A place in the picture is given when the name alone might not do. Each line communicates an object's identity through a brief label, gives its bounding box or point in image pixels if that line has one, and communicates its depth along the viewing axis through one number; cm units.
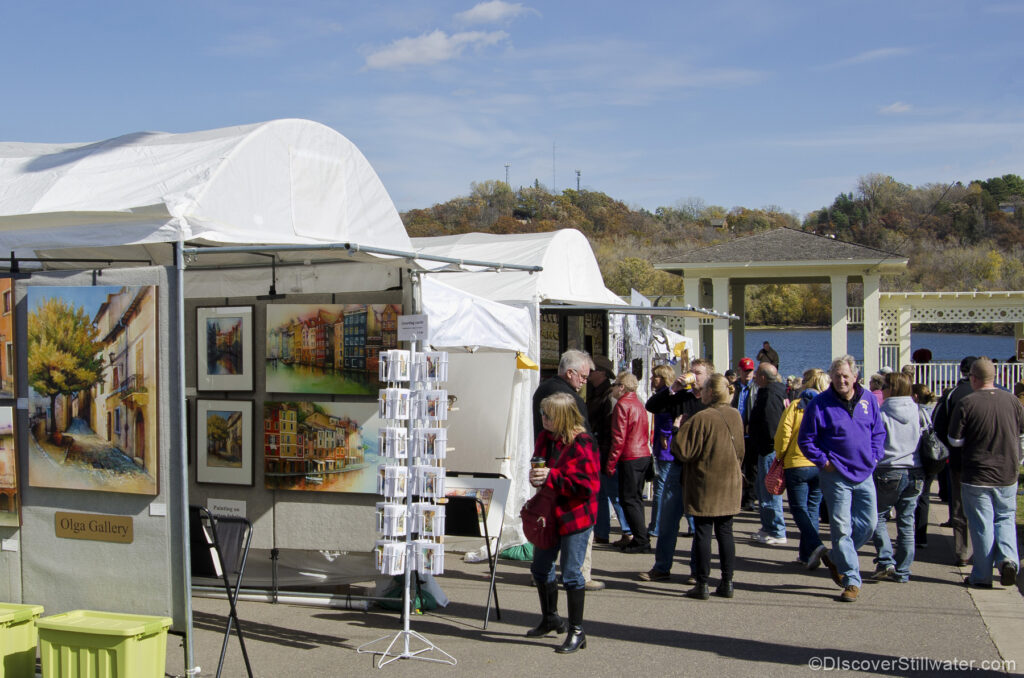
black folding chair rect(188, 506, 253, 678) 555
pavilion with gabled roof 2419
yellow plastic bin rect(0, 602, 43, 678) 514
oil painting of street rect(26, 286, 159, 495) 532
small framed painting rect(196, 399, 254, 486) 755
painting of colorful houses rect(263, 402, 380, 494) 723
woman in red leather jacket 870
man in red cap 1101
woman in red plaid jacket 589
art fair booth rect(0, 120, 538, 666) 533
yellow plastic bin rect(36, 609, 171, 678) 473
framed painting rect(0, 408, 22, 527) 570
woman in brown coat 722
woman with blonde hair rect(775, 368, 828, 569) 839
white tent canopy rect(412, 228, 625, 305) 1063
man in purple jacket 721
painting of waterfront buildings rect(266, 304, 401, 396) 718
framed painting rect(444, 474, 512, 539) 832
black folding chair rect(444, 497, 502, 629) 679
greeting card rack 591
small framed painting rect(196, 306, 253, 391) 765
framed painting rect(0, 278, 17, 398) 564
